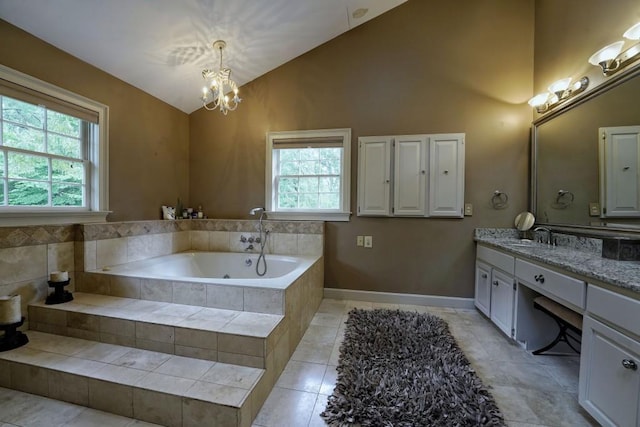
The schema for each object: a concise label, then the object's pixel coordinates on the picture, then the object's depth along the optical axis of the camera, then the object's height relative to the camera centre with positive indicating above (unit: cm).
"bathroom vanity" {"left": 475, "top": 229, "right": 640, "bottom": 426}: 107 -53
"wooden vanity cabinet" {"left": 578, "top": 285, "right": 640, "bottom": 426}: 104 -67
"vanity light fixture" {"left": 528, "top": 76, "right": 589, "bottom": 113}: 206 +106
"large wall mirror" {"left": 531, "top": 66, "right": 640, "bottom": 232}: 167 +46
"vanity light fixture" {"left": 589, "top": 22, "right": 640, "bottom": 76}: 161 +108
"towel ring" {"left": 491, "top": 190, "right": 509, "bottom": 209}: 267 +13
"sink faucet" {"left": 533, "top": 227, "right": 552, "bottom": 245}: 224 -18
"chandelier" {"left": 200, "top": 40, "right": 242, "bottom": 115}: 220 +119
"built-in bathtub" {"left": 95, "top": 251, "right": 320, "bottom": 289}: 238 -57
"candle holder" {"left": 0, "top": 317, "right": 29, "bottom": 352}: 158 -82
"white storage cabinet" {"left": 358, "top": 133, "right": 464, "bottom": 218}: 271 +41
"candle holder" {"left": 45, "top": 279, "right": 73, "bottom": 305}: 188 -64
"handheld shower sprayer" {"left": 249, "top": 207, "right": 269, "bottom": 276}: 297 -22
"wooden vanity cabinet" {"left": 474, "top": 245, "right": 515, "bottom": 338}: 203 -67
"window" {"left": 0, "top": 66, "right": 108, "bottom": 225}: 175 +44
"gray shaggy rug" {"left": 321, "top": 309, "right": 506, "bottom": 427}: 130 -104
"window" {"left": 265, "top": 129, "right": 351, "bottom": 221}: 294 +45
